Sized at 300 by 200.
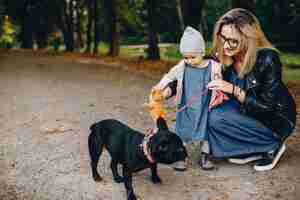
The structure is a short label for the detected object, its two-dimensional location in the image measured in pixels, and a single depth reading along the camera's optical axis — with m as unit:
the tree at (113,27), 22.67
